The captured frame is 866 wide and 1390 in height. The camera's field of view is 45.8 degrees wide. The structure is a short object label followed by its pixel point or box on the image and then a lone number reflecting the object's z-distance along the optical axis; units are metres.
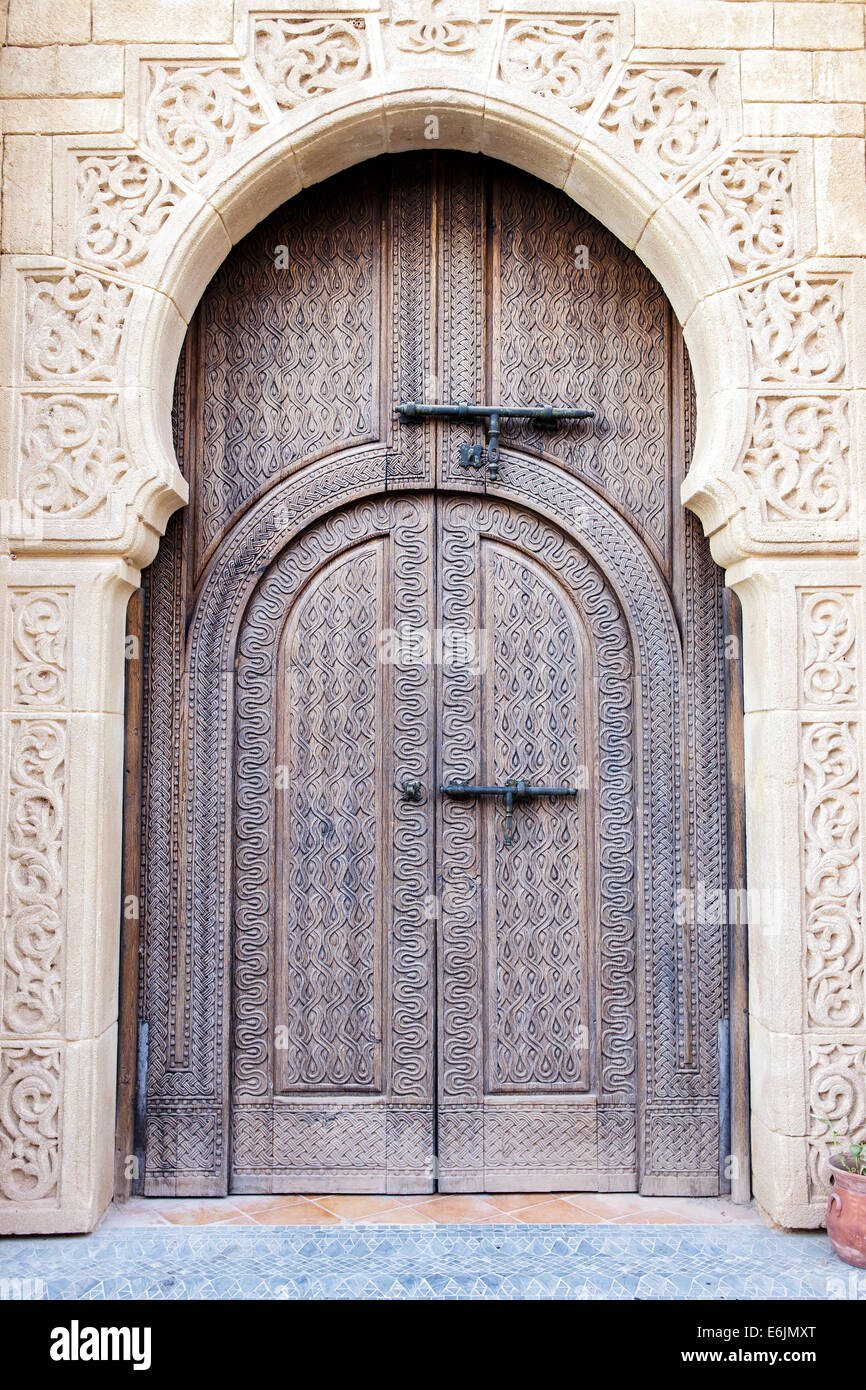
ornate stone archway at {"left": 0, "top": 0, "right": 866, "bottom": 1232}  3.10
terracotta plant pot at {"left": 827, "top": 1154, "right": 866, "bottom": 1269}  2.85
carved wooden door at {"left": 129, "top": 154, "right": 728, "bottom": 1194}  3.37
